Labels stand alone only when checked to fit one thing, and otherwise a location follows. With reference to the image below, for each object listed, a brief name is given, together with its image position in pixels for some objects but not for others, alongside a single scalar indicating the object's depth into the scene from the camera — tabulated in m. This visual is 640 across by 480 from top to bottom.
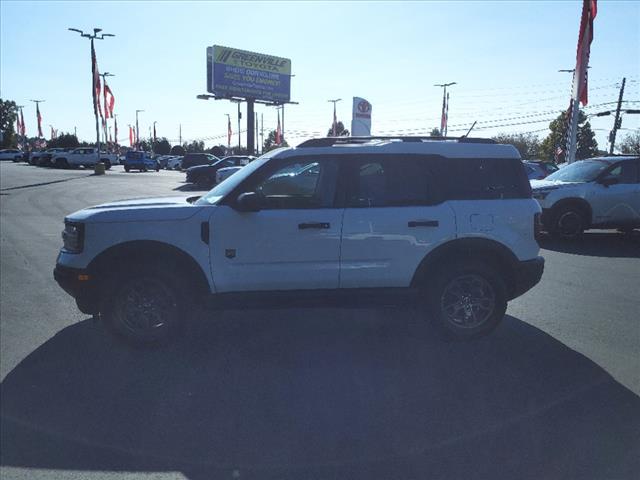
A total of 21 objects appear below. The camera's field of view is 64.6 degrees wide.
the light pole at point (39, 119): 79.25
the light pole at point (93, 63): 33.38
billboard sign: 46.56
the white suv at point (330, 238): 4.48
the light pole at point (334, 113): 59.98
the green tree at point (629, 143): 81.38
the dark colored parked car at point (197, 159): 37.72
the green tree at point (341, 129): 80.62
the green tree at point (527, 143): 93.19
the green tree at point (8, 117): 108.69
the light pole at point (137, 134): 92.19
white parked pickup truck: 46.47
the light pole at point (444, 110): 47.75
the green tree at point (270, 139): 103.38
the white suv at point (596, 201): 10.38
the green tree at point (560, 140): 75.88
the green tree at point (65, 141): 86.44
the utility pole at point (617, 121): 44.56
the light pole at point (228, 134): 77.39
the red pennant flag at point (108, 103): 39.05
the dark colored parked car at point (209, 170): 25.23
